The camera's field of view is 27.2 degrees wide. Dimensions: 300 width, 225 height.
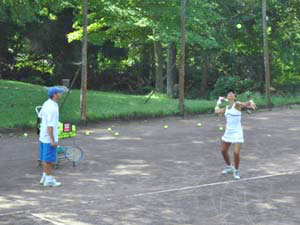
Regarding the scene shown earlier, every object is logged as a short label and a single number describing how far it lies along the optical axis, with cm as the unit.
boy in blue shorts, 1207
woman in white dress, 1297
